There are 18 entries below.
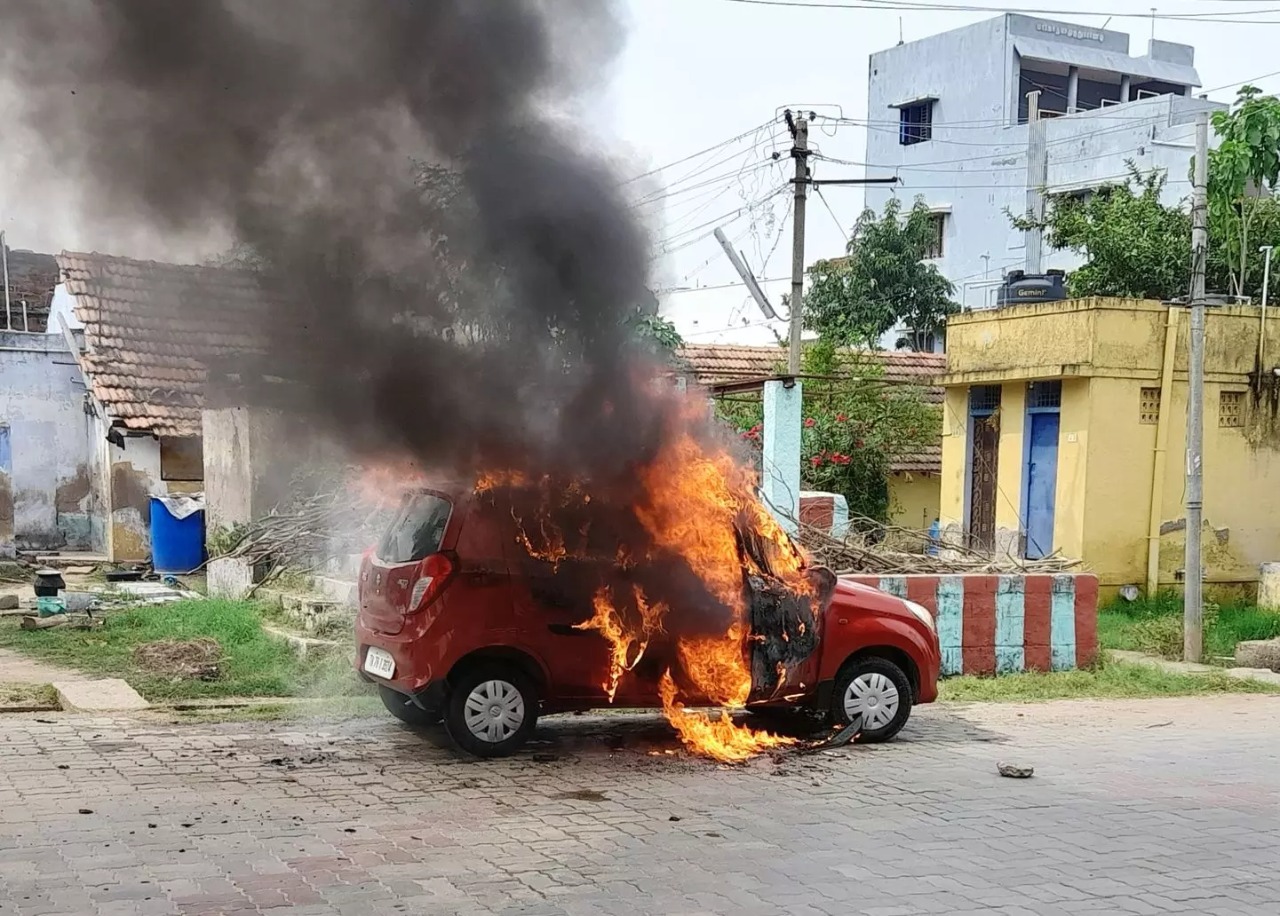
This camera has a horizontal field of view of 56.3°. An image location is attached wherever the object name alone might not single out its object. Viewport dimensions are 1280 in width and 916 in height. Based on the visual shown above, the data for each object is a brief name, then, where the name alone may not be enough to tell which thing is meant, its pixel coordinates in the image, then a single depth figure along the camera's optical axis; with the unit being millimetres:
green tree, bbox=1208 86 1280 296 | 16547
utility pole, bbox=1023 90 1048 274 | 30969
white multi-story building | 30203
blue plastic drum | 16766
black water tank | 18266
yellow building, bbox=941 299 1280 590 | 16453
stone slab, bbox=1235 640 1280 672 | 13227
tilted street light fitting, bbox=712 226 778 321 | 18312
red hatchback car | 7500
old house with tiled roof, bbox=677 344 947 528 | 21625
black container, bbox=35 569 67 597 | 13133
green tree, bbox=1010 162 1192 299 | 21734
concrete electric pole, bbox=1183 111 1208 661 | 13203
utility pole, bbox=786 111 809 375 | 15039
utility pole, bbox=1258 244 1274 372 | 17266
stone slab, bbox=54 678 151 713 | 9078
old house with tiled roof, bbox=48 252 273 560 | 17547
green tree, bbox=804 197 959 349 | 29000
